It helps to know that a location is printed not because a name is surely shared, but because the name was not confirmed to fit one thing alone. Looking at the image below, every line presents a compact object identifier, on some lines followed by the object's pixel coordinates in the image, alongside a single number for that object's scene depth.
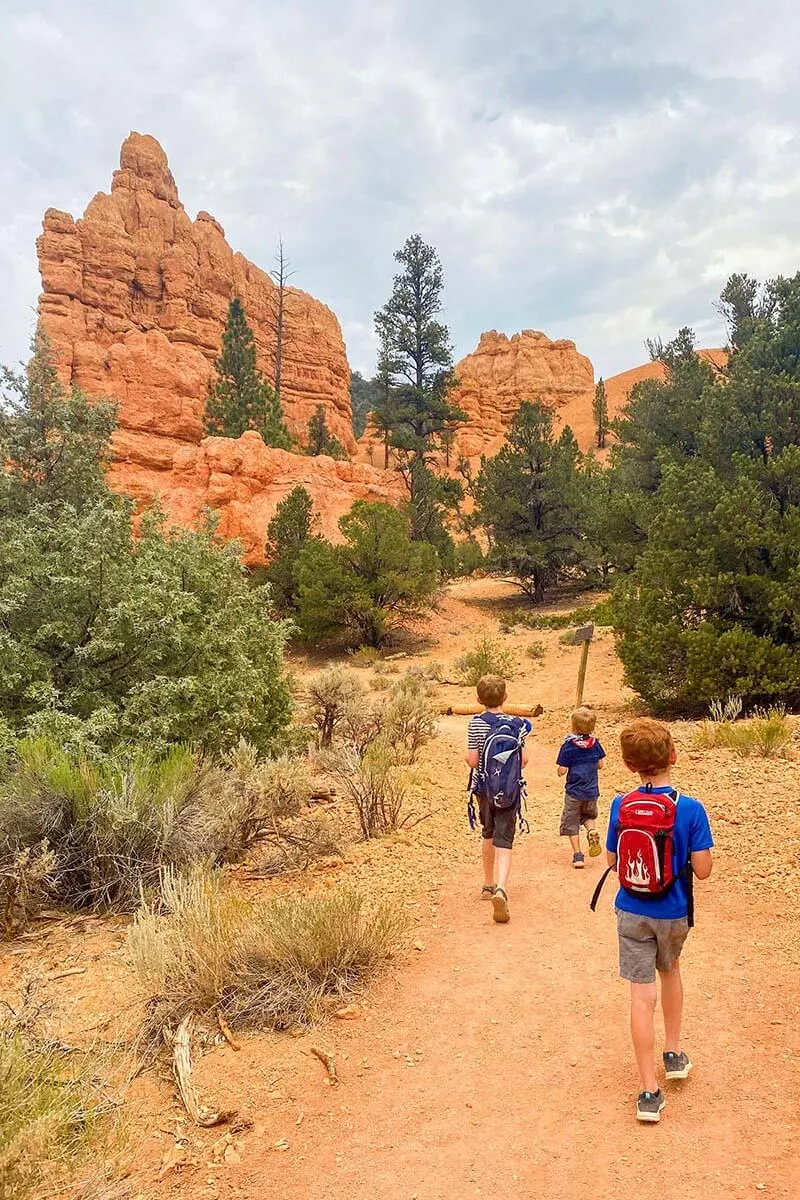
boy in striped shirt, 4.73
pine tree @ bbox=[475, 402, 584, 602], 25.56
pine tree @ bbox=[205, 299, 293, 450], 31.75
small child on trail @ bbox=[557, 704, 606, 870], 5.82
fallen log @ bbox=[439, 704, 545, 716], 12.72
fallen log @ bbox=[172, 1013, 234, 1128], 2.88
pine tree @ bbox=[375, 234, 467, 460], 34.06
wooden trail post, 10.53
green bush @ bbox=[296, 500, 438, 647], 20.45
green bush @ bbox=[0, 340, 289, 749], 6.63
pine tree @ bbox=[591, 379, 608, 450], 63.75
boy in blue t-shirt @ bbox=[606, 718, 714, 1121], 2.72
